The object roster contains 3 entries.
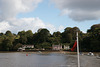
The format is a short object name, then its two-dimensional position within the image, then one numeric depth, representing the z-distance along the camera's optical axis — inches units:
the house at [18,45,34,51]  6989.7
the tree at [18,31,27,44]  7313.0
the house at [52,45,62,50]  6757.4
